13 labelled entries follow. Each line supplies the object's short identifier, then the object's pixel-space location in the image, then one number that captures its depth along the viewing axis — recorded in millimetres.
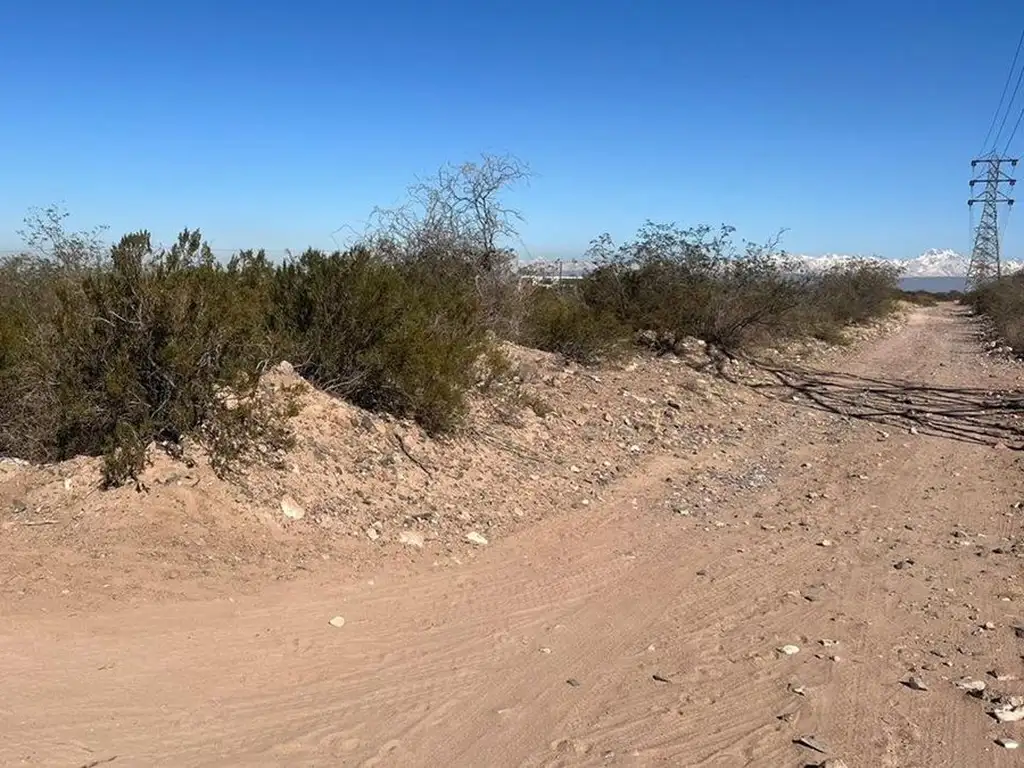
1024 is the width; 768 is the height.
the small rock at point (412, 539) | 6340
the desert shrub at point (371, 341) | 8469
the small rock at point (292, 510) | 6321
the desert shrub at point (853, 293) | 27150
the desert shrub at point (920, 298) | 68319
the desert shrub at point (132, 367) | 6445
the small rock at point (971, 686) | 4125
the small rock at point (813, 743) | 3620
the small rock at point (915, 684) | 4152
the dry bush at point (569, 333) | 14266
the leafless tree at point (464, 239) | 14883
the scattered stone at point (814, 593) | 5423
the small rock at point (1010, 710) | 3857
